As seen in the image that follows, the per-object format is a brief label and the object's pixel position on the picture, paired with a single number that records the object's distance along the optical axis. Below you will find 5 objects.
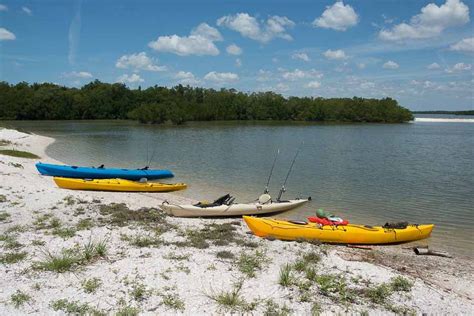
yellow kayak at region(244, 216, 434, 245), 11.23
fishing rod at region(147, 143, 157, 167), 29.82
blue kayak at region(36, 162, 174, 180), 20.75
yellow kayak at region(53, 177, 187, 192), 17.72
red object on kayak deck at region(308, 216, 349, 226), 11.67
